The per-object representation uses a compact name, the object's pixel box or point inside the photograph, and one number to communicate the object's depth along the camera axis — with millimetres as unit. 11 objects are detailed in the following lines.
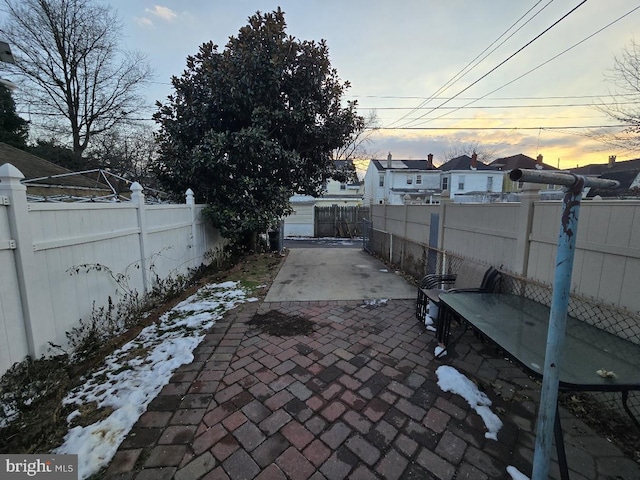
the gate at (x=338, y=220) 16797
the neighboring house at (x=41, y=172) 5262
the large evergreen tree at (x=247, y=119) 5957
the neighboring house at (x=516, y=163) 26828
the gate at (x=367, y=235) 9745
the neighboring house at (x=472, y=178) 25094
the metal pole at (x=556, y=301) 1163
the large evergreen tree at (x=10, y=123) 11278
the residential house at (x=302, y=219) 16688
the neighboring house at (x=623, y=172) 17375
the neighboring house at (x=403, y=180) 25156
